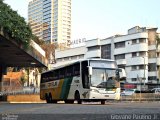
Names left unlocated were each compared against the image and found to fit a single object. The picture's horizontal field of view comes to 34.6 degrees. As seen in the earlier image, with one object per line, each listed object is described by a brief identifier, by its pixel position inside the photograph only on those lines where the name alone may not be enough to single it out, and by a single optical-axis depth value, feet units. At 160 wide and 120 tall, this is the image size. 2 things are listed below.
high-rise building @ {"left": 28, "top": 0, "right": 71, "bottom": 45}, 266.87
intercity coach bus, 55.97
